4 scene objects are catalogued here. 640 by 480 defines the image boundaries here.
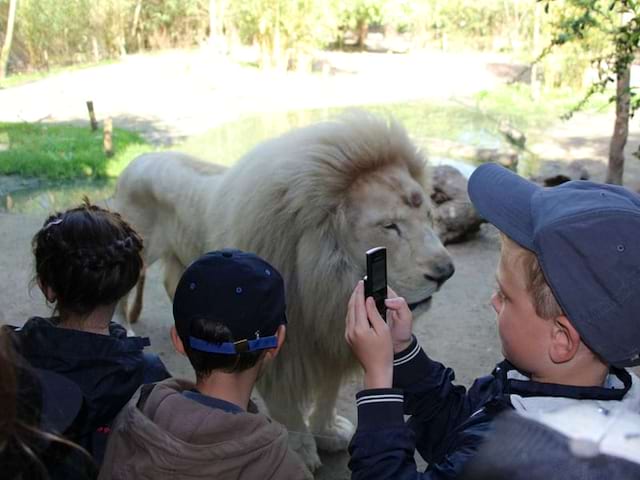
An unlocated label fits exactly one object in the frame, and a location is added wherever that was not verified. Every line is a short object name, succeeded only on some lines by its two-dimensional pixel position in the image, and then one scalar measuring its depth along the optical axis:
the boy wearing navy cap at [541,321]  1.19
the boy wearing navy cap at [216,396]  1.48
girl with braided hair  1.93
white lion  2.81
